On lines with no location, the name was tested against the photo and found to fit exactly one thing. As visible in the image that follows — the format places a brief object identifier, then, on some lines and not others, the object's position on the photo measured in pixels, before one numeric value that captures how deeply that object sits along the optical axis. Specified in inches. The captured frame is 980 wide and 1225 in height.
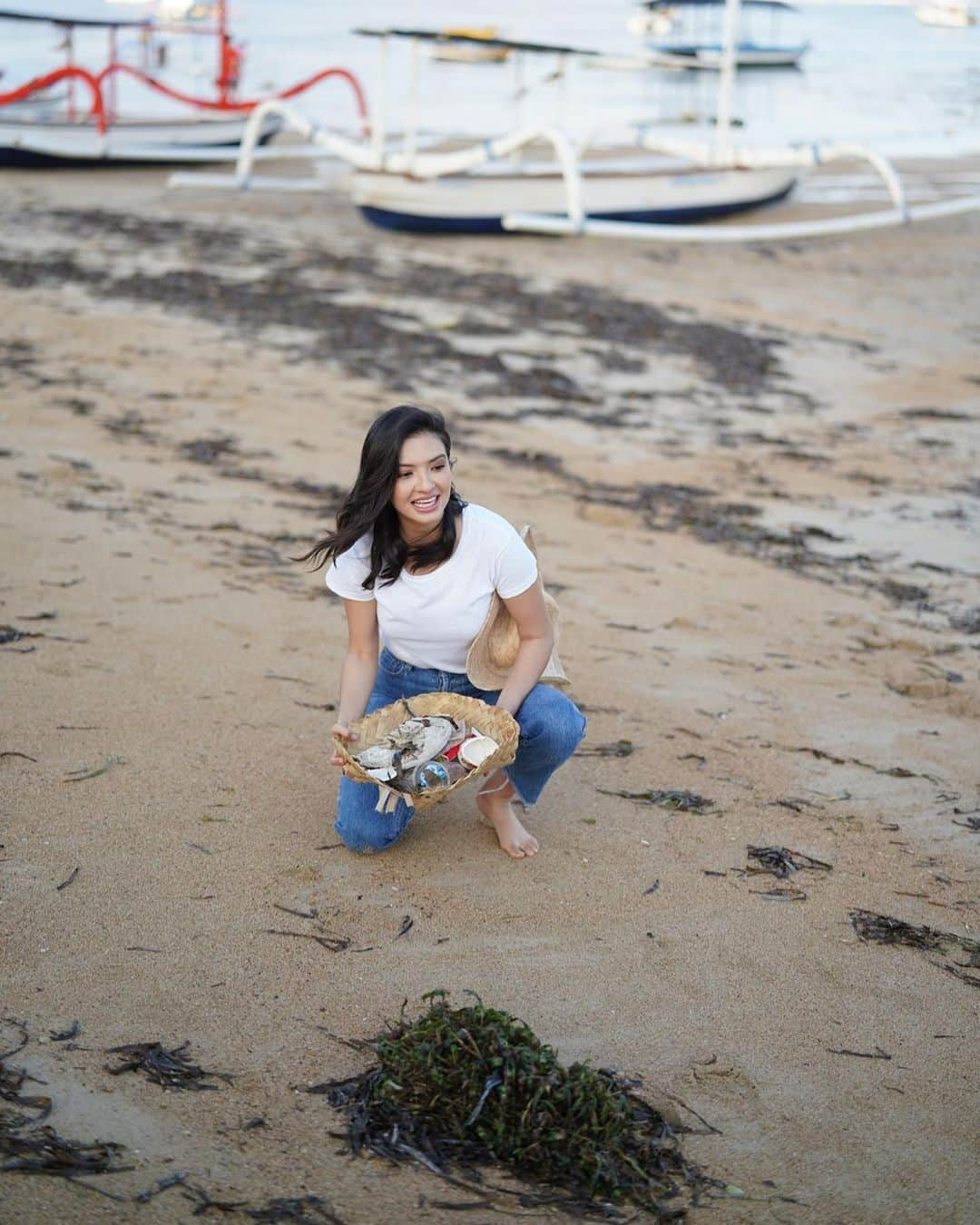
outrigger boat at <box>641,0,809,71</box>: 1478.8
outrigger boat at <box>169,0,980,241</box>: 530.6
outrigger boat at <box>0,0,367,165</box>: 629.0
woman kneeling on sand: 122.3
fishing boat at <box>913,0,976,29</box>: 2310.5
